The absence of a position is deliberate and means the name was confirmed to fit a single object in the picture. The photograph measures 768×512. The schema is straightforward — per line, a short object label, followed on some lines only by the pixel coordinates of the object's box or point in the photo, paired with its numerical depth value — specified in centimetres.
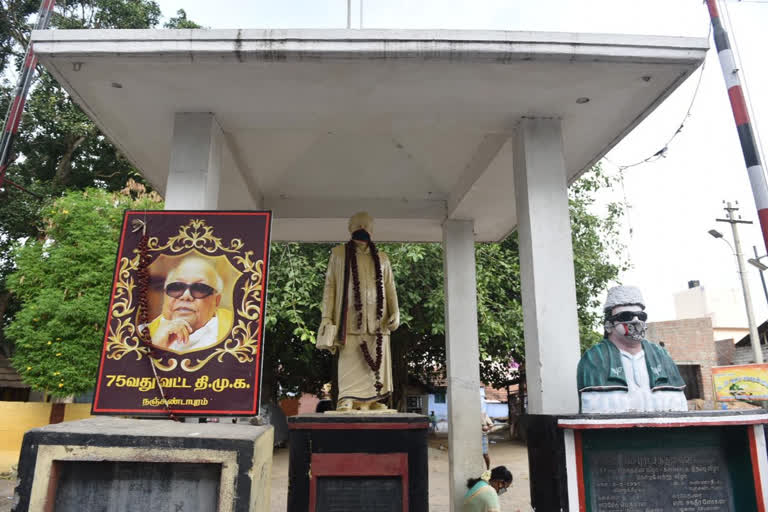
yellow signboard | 1669
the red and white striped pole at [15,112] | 757
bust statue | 414
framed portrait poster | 450
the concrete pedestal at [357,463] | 491
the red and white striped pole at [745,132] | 590
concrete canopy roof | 452
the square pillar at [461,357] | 693
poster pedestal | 270
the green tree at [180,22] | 1829
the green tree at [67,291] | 1345
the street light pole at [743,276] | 1773
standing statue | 584
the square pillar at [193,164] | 516
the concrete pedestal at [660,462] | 384
